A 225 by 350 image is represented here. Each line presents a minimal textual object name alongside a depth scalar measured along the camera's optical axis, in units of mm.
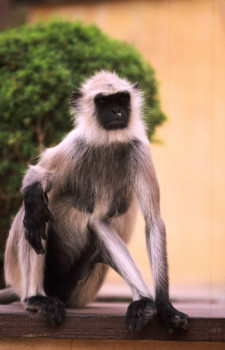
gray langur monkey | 7305
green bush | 12258
